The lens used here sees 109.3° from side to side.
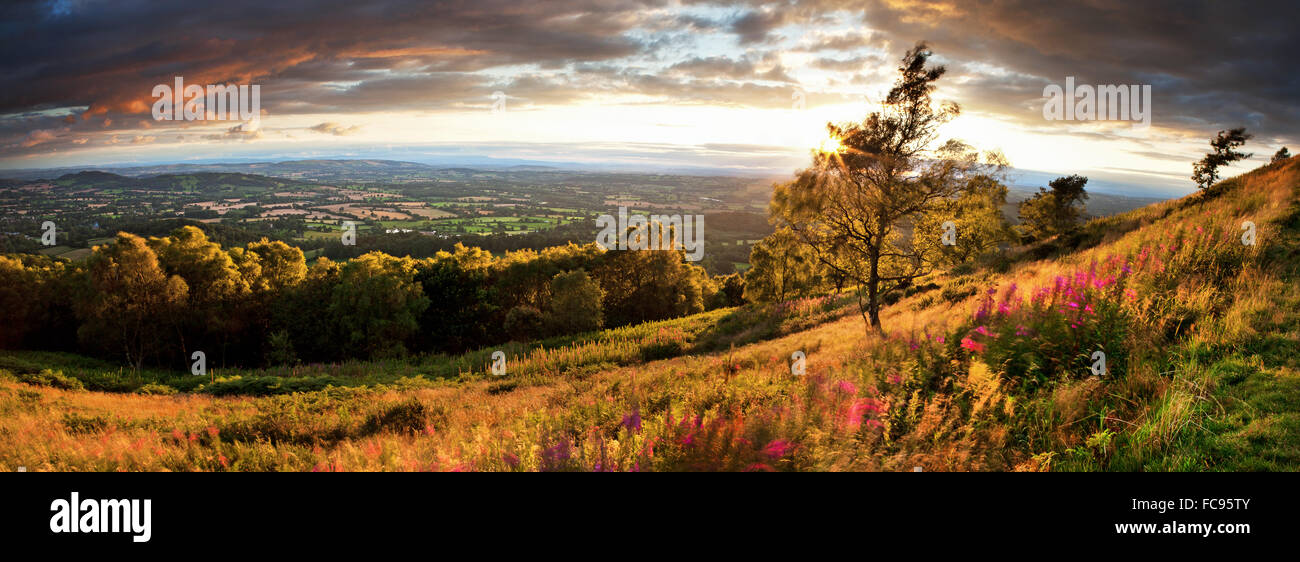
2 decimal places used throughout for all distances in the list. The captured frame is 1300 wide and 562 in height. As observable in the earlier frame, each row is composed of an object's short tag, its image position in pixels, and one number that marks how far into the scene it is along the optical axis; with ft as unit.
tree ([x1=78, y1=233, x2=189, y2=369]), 94.12
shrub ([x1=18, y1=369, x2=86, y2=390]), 58.39
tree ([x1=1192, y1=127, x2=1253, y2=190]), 84.92
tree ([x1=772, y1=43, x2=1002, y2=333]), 44.42
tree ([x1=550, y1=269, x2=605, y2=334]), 111.45
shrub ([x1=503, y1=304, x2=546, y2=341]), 117.07
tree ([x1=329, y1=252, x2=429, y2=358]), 109.70
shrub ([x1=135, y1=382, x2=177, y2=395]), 59.36
